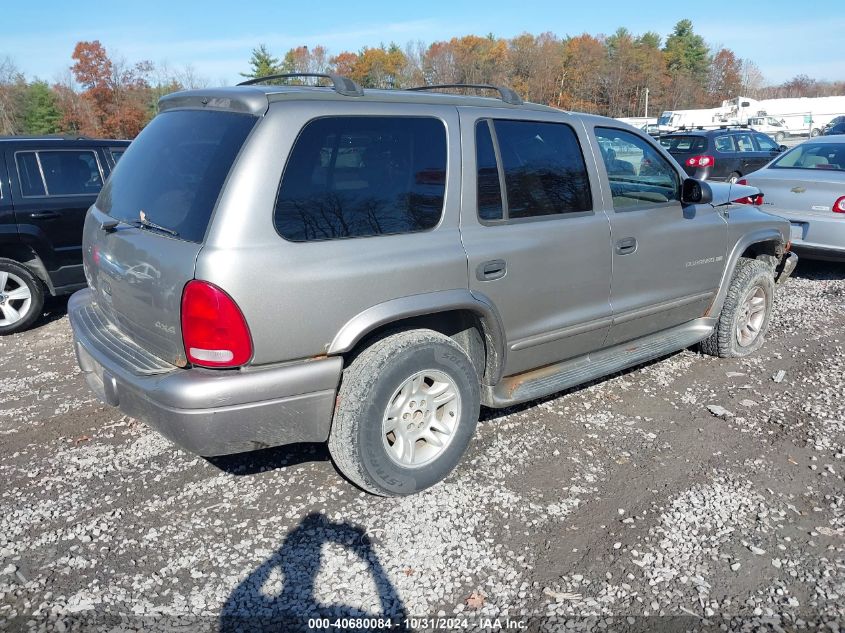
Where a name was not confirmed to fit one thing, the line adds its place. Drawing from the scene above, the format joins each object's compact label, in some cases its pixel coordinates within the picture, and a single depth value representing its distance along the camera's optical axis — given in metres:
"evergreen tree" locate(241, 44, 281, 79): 70.56
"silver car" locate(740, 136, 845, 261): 6.91
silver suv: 2.63
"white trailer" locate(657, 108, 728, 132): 37.41
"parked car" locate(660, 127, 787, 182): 13.51
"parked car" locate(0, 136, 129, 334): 5.78
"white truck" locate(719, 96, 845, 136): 39.62
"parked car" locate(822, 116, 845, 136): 22.42
